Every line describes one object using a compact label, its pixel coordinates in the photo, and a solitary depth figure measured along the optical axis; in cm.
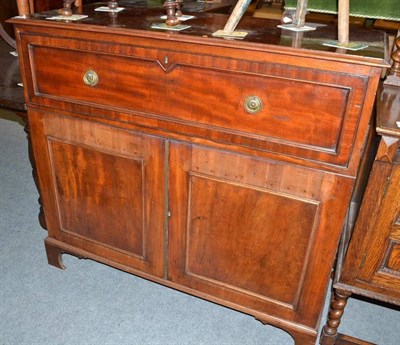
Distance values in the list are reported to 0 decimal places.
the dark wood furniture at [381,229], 116
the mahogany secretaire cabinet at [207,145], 111
